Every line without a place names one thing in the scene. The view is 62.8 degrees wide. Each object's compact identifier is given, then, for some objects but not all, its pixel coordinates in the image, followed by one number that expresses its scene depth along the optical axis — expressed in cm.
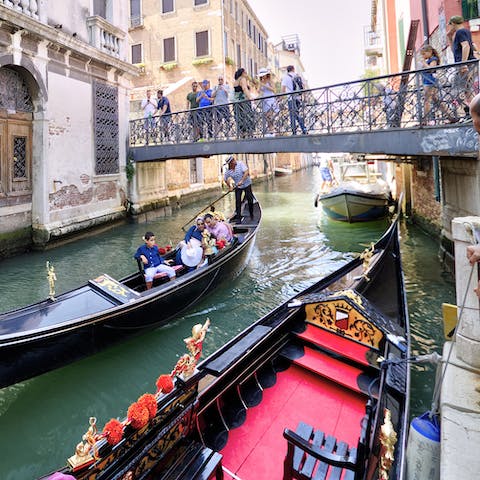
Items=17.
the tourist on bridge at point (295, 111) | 666
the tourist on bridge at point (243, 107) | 764
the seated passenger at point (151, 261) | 418
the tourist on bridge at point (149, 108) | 1010
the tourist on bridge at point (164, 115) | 969
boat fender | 163
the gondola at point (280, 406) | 152
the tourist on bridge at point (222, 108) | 816
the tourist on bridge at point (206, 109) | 857
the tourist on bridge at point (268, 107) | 712
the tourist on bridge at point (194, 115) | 886
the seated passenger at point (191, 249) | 470
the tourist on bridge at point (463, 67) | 453
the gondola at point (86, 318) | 274
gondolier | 726
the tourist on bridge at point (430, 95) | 485
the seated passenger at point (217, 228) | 540
